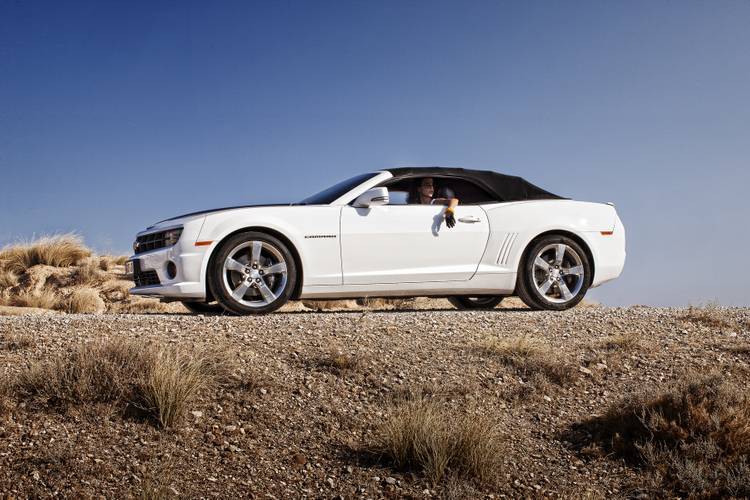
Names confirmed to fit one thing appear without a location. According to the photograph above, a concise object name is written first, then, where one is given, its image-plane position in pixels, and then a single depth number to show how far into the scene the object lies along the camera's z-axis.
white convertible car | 8.50
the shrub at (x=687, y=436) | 6.18
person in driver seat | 9.41
